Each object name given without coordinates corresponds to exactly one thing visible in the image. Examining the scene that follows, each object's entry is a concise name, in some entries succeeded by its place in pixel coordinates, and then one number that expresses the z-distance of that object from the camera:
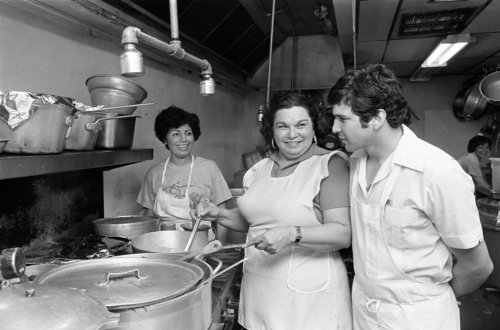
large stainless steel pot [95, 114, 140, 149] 1.97
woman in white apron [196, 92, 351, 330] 1.67
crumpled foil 1.33
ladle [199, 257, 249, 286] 1.11
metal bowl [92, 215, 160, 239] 2.05
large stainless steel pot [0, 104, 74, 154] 1.35
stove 1.90
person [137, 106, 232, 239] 2.68
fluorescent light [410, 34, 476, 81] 4.29
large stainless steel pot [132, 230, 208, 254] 1.72
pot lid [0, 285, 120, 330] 0.81
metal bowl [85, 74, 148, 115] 1.88
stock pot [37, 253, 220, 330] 0.96
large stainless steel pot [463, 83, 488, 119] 6.53
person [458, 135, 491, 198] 5.45
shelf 1.26
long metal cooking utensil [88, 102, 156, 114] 1.67
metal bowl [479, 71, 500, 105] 5.40
